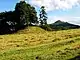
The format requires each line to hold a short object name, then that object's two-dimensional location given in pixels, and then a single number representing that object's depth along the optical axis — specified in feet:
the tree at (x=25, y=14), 111.47
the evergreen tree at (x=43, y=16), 126.91
